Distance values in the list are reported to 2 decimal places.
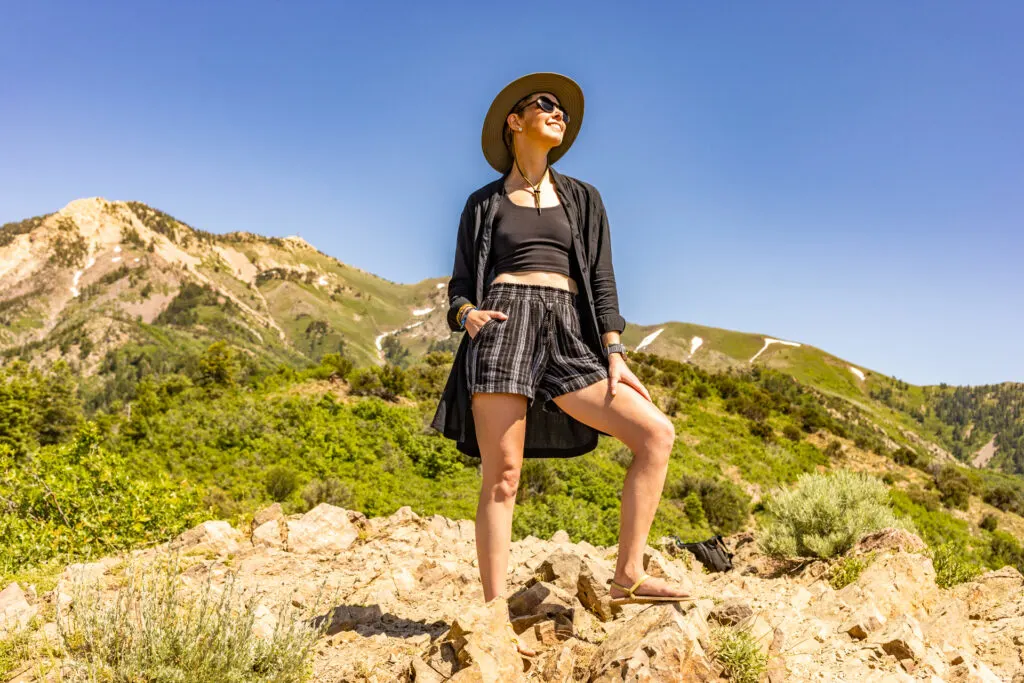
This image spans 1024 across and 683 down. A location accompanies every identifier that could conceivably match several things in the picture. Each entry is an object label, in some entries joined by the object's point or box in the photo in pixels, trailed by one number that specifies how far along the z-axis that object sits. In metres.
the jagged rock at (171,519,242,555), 5.26
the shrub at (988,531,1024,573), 11.77
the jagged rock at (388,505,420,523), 6.40
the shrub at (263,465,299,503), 10.94
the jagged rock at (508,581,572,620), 2.92
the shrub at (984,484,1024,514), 20.03
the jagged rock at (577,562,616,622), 2.96
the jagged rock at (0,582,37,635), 2.92
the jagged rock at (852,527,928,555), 5.41
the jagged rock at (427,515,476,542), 6.07
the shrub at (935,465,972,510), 19.11
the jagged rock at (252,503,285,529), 6.19
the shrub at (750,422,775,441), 21.58
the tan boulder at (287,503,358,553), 5.43
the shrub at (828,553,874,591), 5.06
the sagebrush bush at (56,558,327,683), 2.28
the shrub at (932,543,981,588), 5.07
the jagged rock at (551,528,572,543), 6.23
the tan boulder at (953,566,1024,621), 4.13
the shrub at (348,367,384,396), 18.17
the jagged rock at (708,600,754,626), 2.83
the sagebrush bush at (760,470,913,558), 6.39
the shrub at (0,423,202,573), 5.61
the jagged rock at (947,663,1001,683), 2.71
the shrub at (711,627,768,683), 2.34
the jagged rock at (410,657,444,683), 2.29
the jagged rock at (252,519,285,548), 5.48
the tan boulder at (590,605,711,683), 2.15
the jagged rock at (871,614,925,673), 2.80
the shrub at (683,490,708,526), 13.06
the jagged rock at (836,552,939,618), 3.83
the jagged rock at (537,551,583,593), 3.45
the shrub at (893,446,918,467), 23.20
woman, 2.55
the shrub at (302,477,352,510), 10.17
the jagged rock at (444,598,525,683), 2.19
